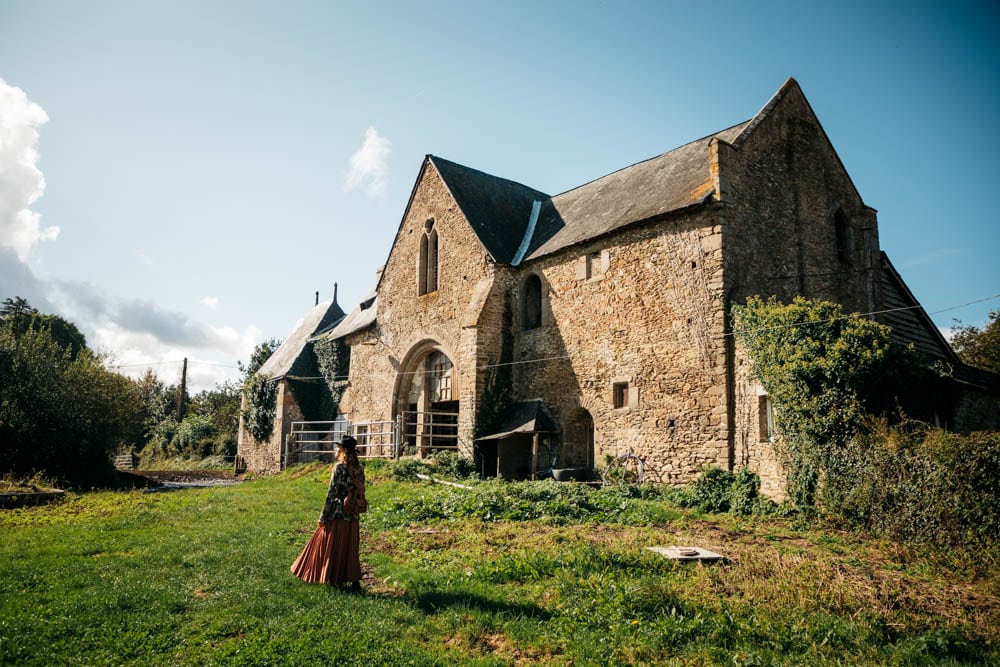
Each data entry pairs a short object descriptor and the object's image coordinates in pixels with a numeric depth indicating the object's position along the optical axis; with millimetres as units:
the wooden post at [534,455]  17731
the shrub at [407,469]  18469
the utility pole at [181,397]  41875
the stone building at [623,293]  15047
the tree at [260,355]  43406
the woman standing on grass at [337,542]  7180
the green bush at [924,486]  8844
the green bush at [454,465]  18953
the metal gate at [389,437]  21969
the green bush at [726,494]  12781
